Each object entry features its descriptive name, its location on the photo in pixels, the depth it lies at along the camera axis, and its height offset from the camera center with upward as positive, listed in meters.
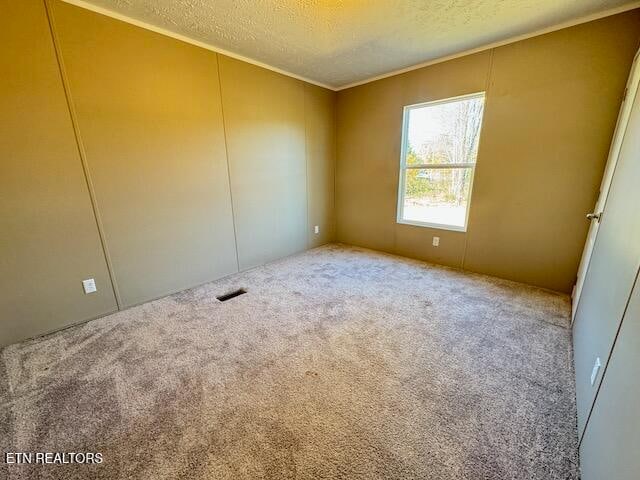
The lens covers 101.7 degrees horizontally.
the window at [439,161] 3.02 +0.13
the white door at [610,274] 1.13 -0.52
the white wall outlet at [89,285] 2.21 -0.91
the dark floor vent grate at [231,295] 2.67 -1.23
